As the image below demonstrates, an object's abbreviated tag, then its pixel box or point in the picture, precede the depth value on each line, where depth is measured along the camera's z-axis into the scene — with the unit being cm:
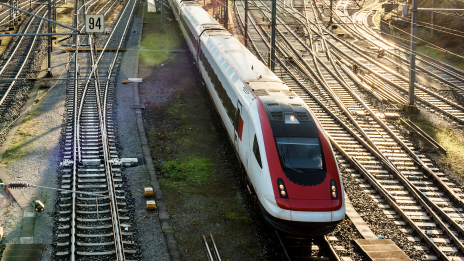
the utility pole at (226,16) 3880
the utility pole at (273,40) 2586
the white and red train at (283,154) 1236
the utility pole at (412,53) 2308
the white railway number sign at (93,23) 2444
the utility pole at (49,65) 2779
